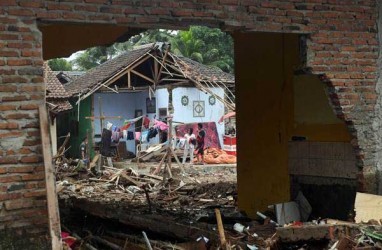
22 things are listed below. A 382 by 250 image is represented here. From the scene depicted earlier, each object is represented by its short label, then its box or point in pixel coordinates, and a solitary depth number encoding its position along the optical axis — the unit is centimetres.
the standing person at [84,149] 2517
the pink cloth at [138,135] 2593
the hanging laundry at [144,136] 2618
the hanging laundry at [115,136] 2561
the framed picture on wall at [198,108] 2803
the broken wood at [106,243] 746
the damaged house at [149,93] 2578
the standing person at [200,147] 2347
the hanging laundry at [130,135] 2649
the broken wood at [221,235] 644
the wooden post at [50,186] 547
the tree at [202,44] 3559
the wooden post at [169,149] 1830
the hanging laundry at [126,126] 2568
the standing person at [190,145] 2343
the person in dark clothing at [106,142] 2431
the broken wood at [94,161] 1950
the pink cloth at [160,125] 2570
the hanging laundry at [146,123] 2695
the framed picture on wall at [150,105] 2826
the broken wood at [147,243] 671
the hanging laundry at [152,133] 2555
